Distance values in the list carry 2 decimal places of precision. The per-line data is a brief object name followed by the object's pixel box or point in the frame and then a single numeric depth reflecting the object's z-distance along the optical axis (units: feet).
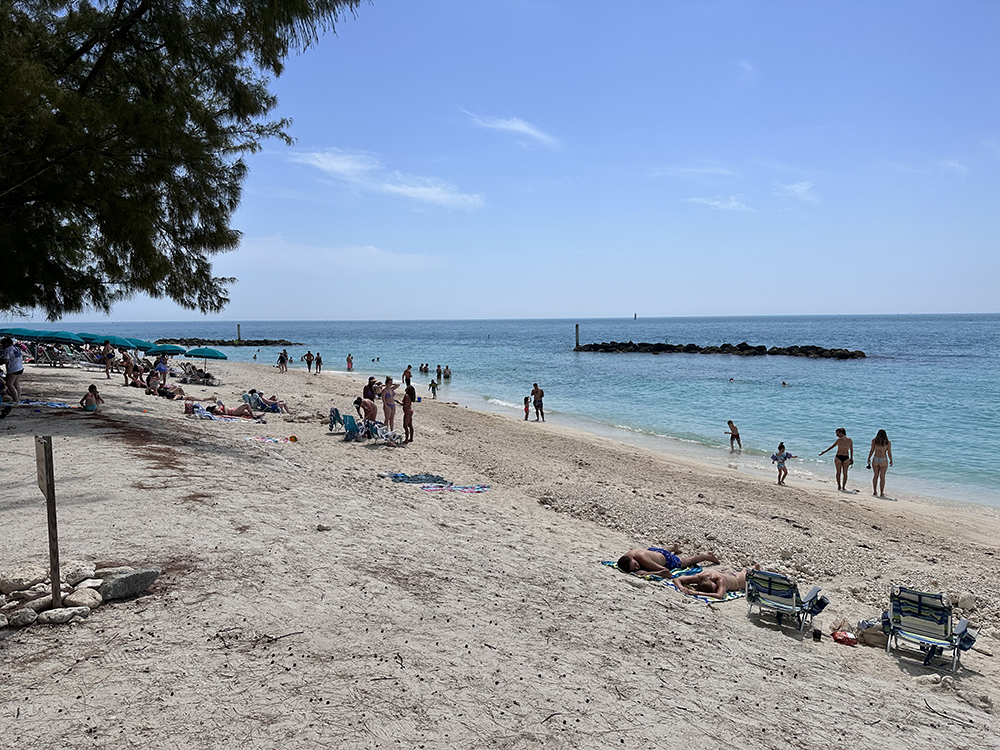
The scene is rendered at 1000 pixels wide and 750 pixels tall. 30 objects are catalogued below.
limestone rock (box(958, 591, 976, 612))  23.79
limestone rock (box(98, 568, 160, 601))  16.08
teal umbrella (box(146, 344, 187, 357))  87.15
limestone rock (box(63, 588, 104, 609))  15.38
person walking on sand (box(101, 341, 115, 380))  79.61
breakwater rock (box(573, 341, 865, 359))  195.72
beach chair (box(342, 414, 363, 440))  50.31
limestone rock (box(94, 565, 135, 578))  16.99
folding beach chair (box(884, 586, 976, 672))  18.71
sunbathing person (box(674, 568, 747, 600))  23.15
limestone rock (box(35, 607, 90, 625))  14.69
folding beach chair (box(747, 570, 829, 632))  20.45
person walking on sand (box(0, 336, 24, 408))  47.62
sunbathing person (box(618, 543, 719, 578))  24.30
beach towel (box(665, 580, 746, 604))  22.51
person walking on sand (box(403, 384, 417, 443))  50.47
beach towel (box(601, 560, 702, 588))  23.63
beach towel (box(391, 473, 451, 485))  36.94
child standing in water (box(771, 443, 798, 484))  47.09
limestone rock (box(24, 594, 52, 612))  14.97
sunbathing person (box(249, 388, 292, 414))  63.82
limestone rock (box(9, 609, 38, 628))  14.40
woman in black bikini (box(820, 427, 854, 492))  47.09
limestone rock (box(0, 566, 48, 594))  15.64
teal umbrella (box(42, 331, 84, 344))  87.82
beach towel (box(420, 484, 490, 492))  35.42
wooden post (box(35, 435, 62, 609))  13.99
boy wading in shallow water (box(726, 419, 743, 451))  61.21
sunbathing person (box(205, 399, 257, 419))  57.82
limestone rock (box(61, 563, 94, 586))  16.40
